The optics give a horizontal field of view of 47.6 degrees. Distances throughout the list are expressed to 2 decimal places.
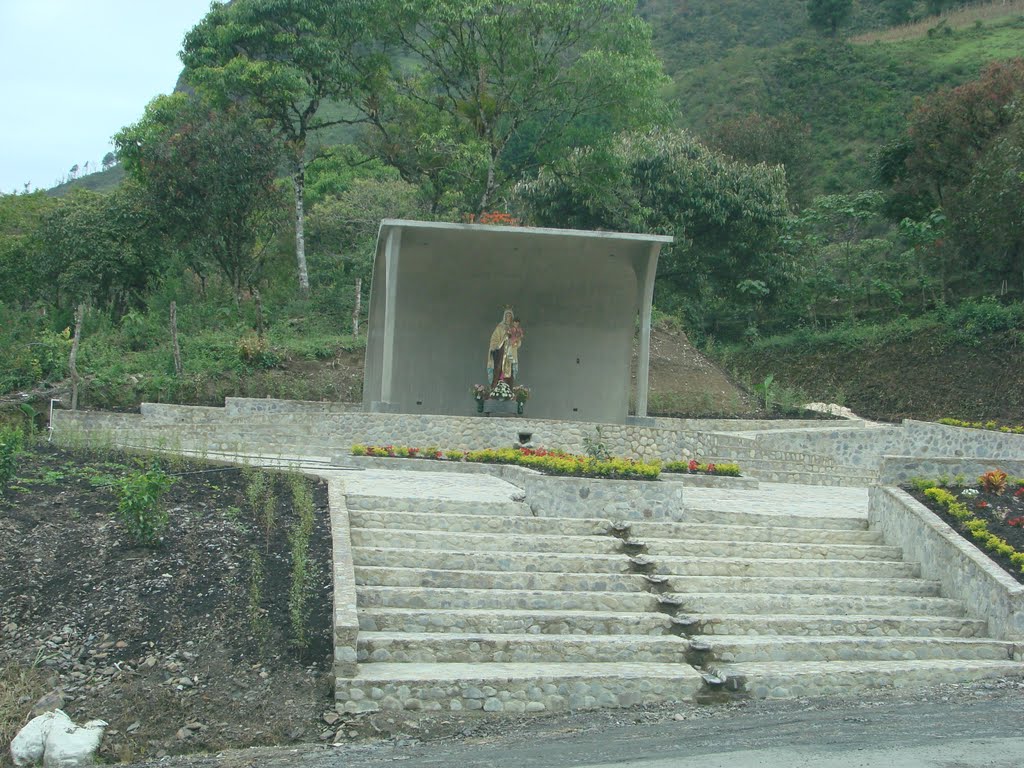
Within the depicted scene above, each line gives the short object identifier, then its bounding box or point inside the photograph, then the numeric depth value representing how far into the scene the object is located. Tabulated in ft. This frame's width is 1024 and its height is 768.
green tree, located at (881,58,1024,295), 88.89
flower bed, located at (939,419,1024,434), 66.54
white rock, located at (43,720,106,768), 25.45
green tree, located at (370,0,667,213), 90.43
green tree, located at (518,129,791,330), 104.88
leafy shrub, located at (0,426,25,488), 36.78
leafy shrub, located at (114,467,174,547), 33.94
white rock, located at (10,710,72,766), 25.62
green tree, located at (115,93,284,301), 92.43
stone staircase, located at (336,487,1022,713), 29.53
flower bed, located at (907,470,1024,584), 37.70
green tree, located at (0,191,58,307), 97.35
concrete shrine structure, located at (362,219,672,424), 68.69
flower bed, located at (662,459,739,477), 54.13
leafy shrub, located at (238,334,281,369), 78.69
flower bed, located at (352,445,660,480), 43.11
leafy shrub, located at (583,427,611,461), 49.21
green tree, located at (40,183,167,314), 94.89
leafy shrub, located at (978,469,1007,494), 43.27
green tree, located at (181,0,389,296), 97.76
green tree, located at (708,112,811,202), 132.77
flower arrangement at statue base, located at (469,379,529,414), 67.82
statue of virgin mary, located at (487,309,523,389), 67.87
